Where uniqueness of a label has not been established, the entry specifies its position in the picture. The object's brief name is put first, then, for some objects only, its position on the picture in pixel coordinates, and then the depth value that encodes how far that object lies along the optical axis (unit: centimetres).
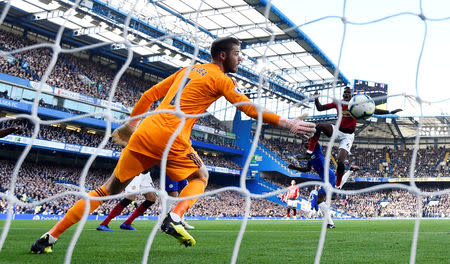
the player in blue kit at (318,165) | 689
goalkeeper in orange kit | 301
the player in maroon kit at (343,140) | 661
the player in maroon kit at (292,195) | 1592
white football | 517
